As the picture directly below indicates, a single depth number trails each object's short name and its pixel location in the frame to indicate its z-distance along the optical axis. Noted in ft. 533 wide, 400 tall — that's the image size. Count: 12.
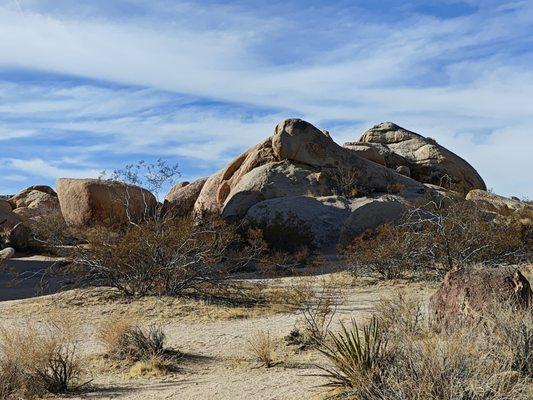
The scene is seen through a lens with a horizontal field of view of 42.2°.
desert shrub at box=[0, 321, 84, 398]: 23.84
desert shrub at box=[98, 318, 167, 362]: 28.09
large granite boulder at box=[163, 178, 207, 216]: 104.92
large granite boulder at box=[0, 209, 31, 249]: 84.07
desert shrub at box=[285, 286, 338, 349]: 27.84
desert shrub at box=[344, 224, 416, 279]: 48.78
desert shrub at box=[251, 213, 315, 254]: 67.78
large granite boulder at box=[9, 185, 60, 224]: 127.54
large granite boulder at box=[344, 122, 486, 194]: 103.81
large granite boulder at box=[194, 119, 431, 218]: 86.07
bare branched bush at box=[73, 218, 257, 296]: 42.42
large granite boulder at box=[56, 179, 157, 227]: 94.22
